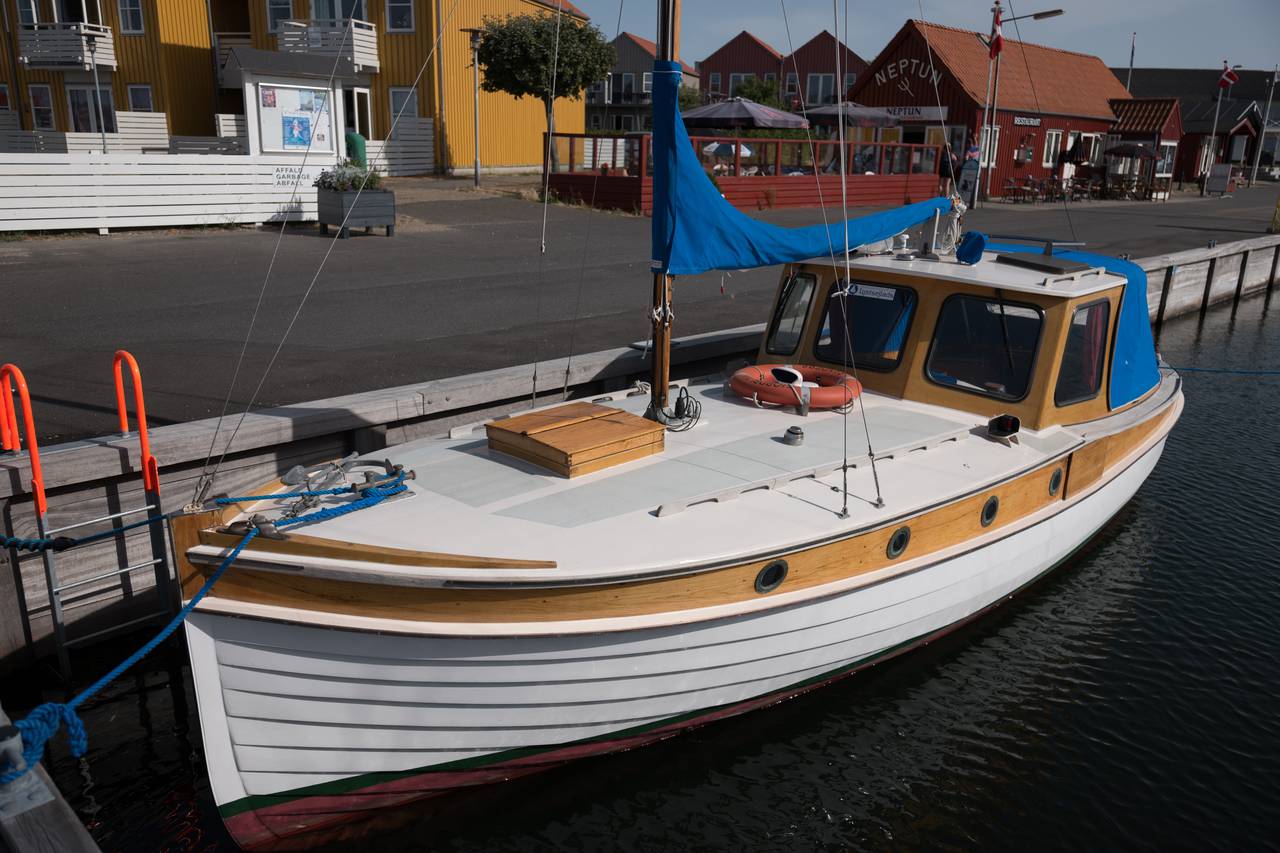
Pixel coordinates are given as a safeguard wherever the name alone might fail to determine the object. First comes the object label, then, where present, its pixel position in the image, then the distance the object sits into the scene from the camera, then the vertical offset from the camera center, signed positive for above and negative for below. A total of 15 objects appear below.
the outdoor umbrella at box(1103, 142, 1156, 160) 37.28 +0.46
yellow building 31.73 +2.71
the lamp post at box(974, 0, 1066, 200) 34.00 +0.40
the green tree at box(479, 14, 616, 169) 28.88 +2.79
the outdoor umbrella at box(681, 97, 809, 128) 26.06 +1.04
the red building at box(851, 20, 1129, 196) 35.66 +2.20
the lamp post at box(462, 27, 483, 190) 28.09 +2.30
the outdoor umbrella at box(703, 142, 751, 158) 29.96 +0.16
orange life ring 7.20 -1.69
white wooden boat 4.83 -2.13
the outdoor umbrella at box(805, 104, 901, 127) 30.69 +1.29
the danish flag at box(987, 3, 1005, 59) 21.28 +2.63
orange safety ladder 6.07 -2.35
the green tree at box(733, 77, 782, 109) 56.28 +3.63
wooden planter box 18.20 -1.14
